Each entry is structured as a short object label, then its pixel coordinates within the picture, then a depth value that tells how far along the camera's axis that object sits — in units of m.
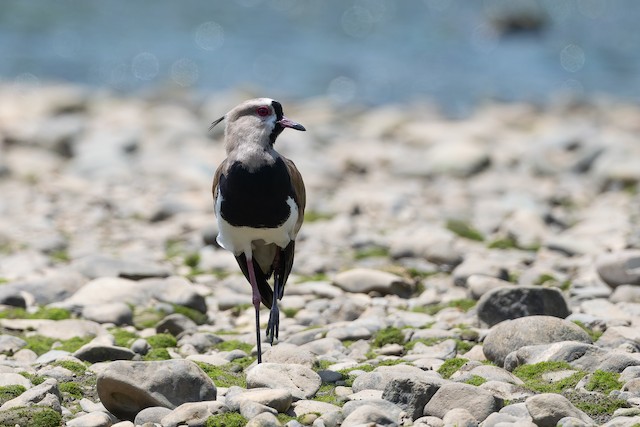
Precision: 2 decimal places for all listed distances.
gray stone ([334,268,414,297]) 17.12
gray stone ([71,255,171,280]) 17.73
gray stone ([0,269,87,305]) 16.64
